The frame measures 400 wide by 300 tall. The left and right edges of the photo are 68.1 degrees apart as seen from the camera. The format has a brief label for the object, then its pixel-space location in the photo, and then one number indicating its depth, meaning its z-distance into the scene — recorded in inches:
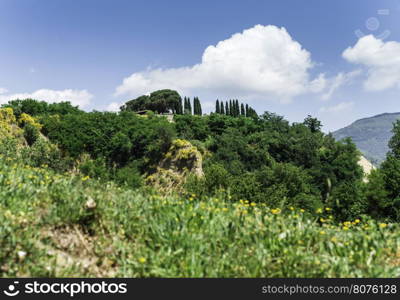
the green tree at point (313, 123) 2974.9
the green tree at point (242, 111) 3911.4
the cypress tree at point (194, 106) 3946.9
